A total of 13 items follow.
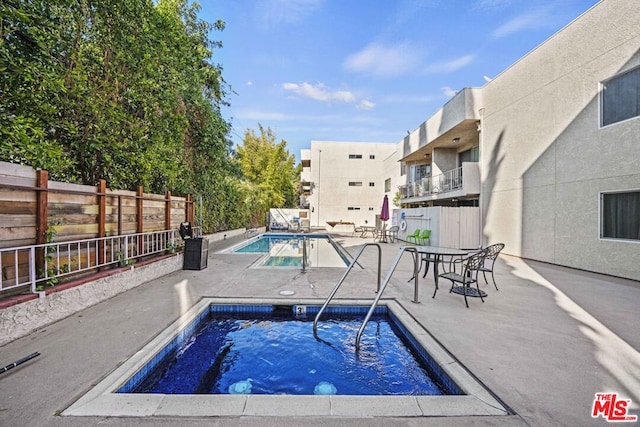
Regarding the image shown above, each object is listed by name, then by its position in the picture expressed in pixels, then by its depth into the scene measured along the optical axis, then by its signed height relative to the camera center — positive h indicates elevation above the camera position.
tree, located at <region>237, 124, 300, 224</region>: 22.55 +4.29
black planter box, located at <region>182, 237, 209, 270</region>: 7.30 -0.99
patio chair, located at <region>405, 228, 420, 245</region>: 12.85 -0.94
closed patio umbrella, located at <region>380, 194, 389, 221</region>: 15.91 +0.25
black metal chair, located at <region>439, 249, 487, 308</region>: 4.62 -1.06
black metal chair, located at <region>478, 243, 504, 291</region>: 5.28 -0.71
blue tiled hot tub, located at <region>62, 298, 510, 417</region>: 2.12 -1.43
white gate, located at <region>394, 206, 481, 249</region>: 11.88 -0.50
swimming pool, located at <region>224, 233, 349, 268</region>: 8.84 -1.46
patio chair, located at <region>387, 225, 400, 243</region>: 15.02 -0.79
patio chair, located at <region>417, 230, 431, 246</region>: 12.42 -0.90
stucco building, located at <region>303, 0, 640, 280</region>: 6.78 +1.98
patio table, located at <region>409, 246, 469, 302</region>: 5.25 -0.69
